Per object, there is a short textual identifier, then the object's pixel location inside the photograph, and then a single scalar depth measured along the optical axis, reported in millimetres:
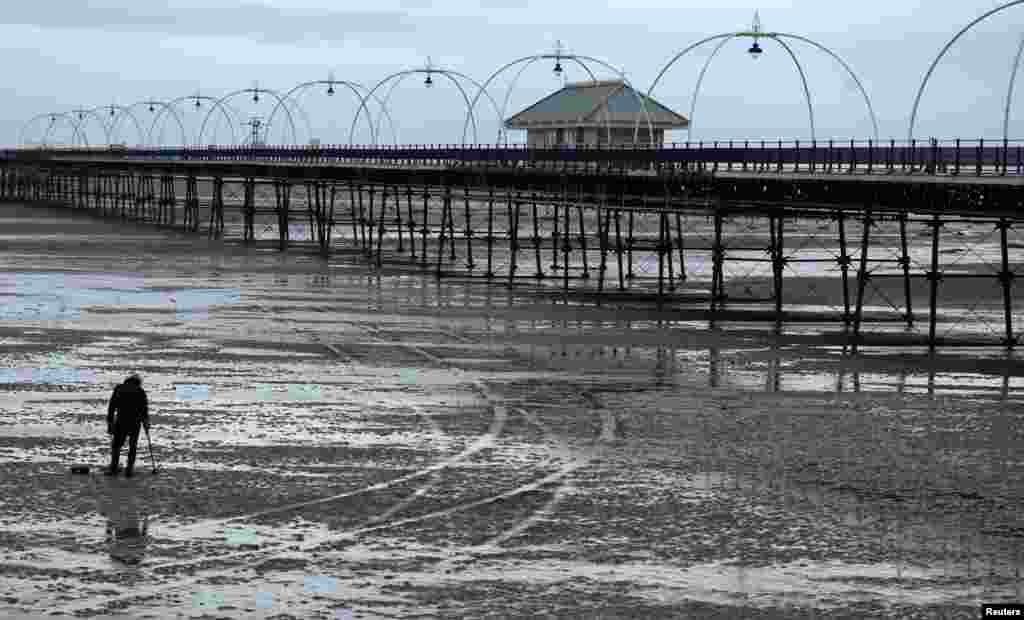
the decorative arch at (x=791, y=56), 55938
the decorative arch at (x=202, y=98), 163688
